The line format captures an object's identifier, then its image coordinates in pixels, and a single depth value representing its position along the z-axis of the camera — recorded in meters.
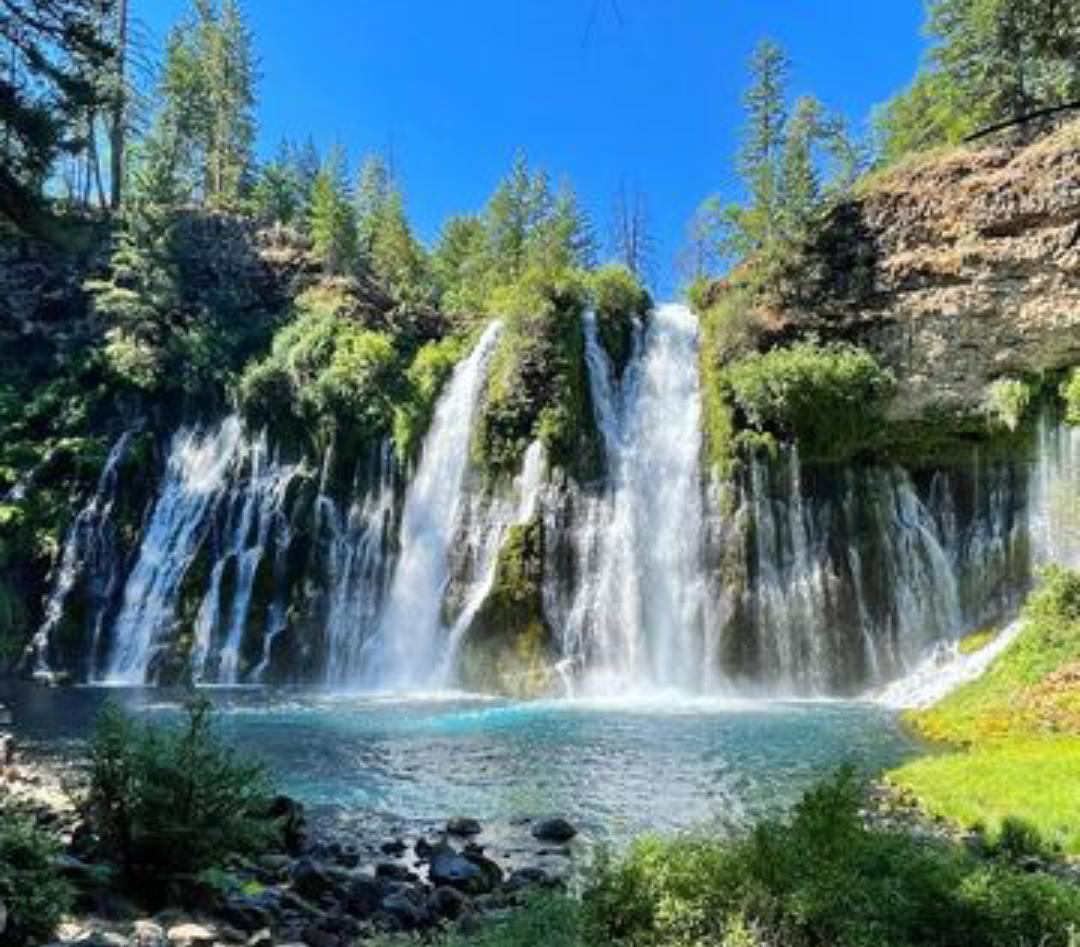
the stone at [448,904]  9.78
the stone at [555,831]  13.26
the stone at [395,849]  12.45
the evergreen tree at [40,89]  11.54
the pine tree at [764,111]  60.06
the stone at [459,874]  10.75
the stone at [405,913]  9.33
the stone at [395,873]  11.01
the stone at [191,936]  7.57
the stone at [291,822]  12.04
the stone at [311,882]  9.90
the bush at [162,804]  8.62
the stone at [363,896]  9.57
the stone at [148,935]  7.33
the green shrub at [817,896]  7.11
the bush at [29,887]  6.79
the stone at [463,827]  13.49
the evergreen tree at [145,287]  43.28
